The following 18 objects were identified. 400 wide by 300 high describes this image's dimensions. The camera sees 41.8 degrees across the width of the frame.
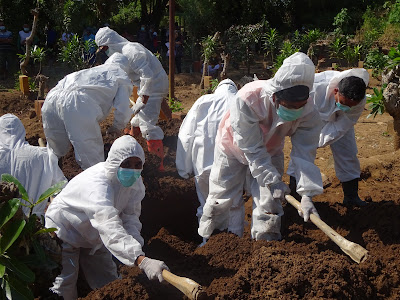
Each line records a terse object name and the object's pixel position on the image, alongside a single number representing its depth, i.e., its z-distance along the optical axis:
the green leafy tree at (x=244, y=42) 15.16
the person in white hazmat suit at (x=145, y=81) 6.65
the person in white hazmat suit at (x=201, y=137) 5.11
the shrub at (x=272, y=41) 14.63
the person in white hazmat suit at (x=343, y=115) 4.64
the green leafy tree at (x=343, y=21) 17.53
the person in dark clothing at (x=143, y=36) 15.56
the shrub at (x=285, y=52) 12.56
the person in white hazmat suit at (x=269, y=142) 3.61
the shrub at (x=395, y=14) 16.42
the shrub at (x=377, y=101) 6.33
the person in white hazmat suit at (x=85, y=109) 5.31
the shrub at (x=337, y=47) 14.62
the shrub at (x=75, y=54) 12.20
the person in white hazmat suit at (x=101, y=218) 3.29
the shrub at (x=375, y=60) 11.98
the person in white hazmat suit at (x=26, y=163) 4.51
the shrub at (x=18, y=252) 2.92
